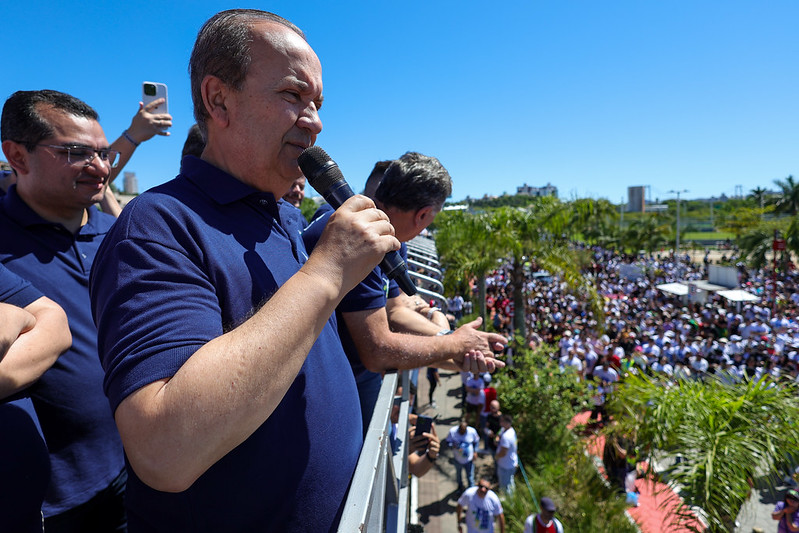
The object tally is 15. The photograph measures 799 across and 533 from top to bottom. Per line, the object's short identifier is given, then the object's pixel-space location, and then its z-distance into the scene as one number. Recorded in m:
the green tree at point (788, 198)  44.75
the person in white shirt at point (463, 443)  8.55
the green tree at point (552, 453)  7.34
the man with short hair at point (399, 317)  1.96
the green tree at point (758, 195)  62.05
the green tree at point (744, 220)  40.97
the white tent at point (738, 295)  22.92
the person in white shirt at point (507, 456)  8.53
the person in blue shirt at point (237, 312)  0.79
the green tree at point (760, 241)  31.50
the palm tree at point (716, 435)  5.28
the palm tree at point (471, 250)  13.11
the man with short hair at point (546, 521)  6.37
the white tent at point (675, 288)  26.09
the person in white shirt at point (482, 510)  6.88
